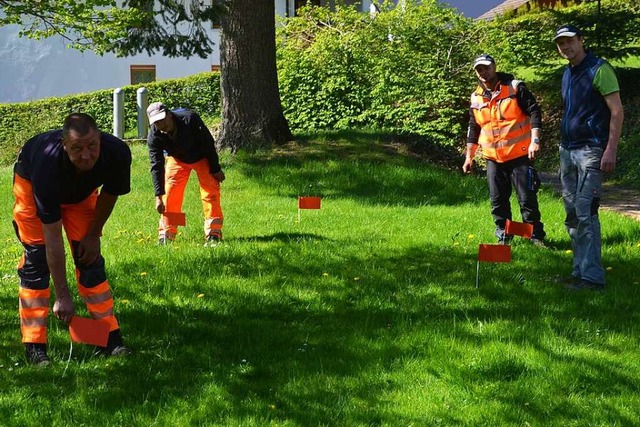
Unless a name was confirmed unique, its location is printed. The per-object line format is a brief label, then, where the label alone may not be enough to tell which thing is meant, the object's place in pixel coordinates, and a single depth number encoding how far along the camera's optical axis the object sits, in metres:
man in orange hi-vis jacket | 7.87
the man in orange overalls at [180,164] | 8.23
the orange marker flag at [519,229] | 6.85
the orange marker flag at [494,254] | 6.13
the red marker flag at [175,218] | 7.79
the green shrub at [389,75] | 17.42
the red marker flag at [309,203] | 8.50
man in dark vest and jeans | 6.23
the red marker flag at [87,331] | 4.43
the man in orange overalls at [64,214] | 4.48
